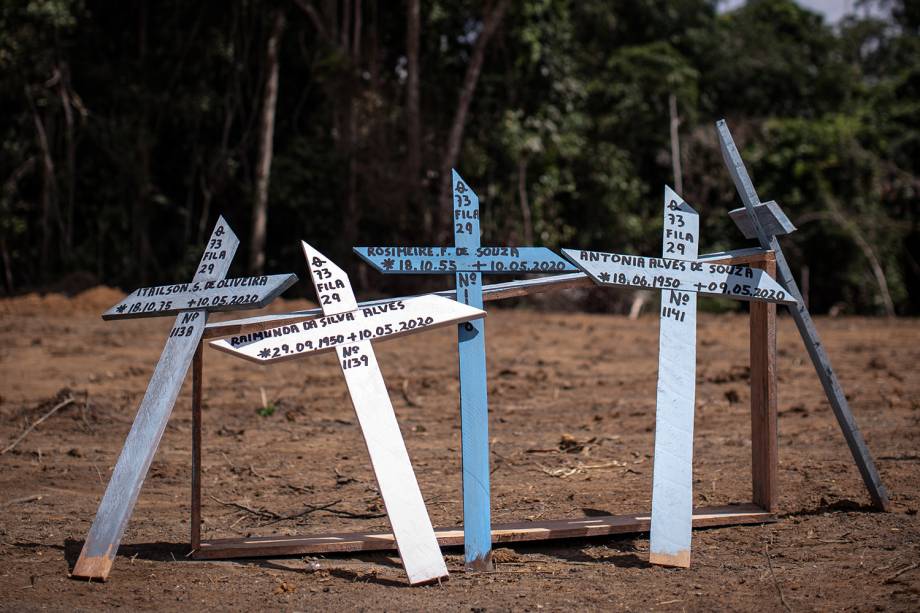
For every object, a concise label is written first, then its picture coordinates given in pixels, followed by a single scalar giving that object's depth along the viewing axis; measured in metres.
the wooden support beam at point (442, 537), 4.29
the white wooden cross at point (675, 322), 4.16
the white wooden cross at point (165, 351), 3.89
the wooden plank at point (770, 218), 4.60
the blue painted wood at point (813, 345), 4.60
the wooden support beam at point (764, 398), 4.70
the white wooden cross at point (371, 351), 3.86
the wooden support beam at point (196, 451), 4.23
